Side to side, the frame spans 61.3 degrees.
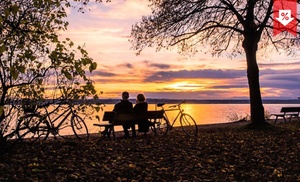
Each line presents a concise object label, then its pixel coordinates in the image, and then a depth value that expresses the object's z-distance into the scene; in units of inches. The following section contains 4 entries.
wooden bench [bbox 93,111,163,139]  310.7
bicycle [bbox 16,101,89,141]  220.1
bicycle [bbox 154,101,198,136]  340.6
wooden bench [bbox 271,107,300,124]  506.0
